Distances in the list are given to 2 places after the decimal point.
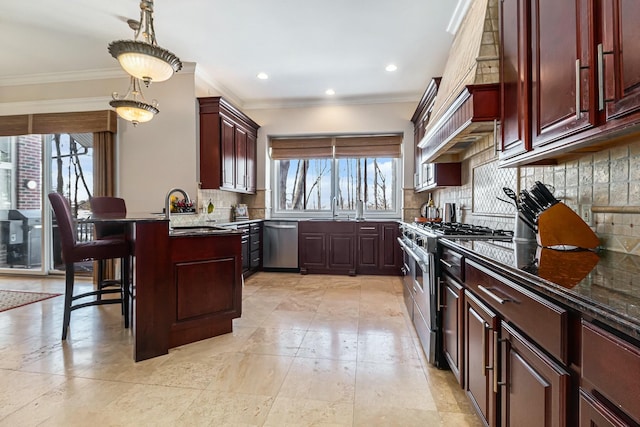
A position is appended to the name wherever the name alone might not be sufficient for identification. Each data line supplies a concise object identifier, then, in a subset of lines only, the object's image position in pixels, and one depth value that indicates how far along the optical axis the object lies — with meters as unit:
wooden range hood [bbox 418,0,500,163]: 1.92
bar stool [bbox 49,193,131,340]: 2.39
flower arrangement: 3.89
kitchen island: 2.17
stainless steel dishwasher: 5.04
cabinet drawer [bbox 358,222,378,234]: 4.83
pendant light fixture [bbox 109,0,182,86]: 2.32
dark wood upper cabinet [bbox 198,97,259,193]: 4.13
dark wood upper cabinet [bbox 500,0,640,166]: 0.97
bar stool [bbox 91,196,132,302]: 3.05
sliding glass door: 4.67
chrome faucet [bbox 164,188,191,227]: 2.55
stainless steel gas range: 2.04
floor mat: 3.37
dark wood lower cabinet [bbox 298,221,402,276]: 4.81
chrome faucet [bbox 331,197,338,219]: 5.56
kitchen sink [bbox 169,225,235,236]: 2.40
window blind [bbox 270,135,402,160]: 5.28
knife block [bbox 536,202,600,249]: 1.45
